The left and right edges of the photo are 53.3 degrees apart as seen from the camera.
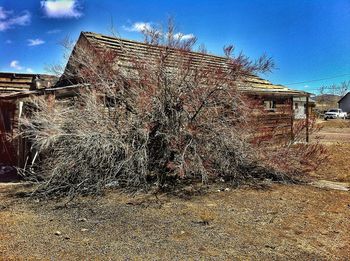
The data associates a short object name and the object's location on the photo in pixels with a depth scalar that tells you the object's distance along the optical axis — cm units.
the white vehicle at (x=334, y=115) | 5203
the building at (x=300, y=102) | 3838
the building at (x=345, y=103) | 6950
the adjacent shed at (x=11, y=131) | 902
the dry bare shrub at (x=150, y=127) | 761
